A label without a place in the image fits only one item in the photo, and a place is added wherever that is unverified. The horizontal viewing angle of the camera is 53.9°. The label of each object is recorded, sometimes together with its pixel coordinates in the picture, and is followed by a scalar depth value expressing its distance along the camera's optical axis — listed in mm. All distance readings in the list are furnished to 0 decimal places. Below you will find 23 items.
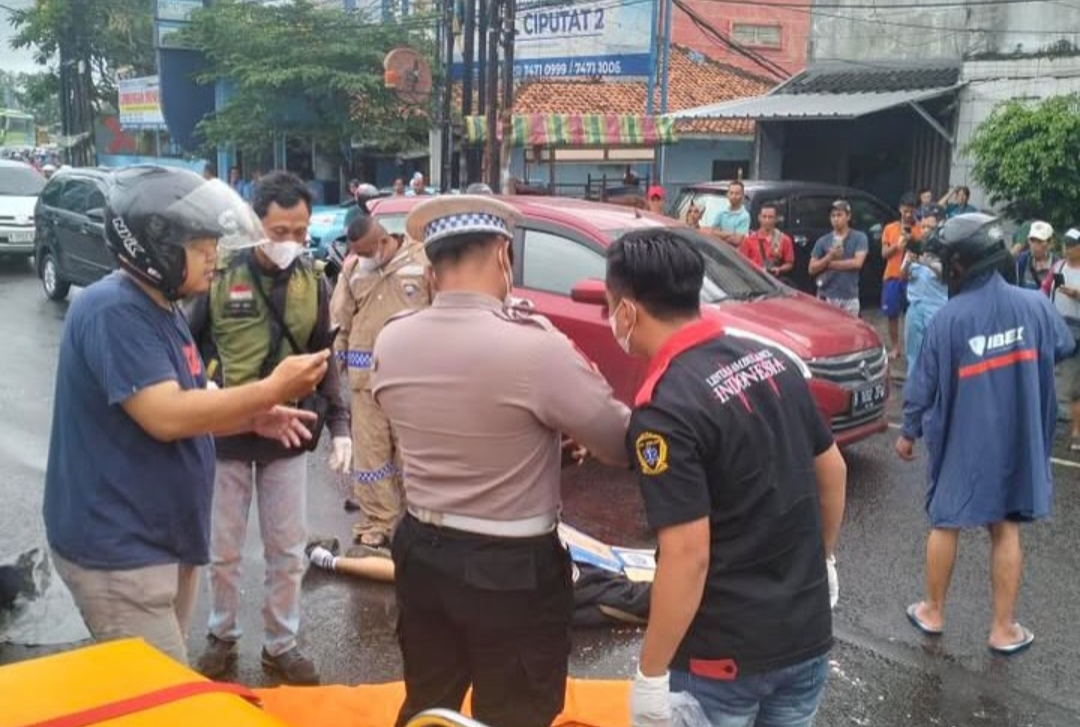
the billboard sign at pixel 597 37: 21297
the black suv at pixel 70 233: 13344
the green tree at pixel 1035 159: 11719
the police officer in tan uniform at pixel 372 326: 5344
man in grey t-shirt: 10141
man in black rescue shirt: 2158
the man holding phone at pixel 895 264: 10688
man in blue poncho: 4250
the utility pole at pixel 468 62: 17547
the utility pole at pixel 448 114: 18881
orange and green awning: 18469
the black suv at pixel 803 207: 12602
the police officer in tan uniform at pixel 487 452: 2355
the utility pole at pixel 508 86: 16984
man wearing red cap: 13477
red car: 6816
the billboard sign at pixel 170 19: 28203
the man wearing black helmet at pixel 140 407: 2498
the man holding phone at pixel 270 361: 3980
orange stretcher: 1830
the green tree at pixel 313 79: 23172
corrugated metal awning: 14984
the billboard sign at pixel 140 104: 32062
